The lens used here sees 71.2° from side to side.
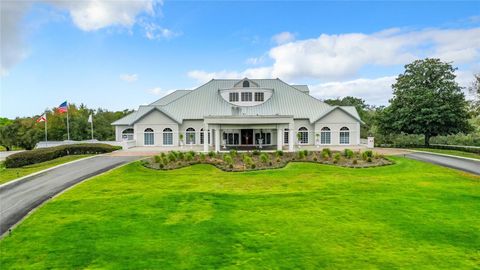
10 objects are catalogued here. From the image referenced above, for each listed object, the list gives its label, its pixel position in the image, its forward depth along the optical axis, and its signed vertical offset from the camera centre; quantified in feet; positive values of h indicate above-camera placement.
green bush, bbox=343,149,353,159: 86.41 -4.77
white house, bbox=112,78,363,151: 134.62 +6.73
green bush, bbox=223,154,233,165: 81.38 -5.28
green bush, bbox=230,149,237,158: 91.20 -4.28
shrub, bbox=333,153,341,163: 82.99 -5.55
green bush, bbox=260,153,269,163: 82.12 -5.16
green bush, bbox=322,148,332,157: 88.23 -4.24
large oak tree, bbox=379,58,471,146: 125.59 +11.79
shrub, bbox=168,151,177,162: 84.28 -4.60
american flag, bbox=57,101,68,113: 119.49 +12.13
